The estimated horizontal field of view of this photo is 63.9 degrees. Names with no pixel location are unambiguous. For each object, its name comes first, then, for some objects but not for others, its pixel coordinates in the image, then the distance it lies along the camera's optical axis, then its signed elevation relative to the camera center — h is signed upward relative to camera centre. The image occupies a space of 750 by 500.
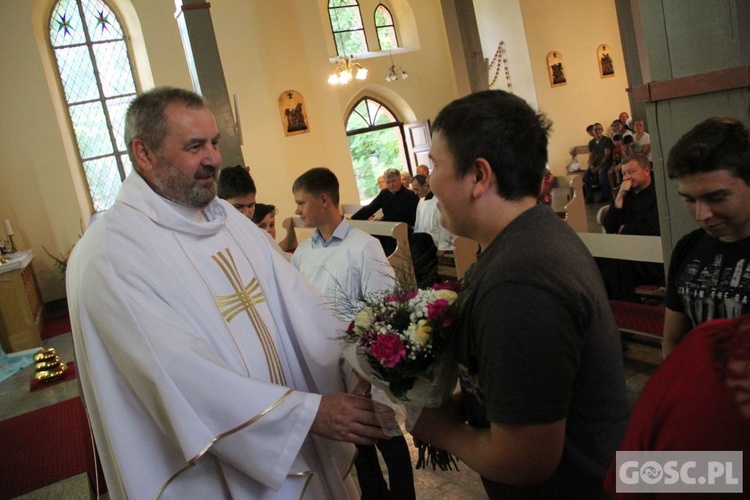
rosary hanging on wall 16.62 +2.06
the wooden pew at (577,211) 6.22 -0.89
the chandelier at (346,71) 13.01 +2.23
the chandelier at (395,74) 15.27 +2.15
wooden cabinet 8.39 -1.03
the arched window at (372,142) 16.09 +0.57
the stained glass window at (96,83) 11.90 +2.73
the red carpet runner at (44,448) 4.01 -1.60
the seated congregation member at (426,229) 6.58 -0.90
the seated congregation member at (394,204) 8.26 -0.58
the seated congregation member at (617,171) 11.87 -1.12
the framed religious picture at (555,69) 16.31 +1.53
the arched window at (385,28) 16.12 +3.51
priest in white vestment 1.65 -0.44
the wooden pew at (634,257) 3.74 -0.91
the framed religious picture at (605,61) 17.56 +1.59
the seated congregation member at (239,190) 3.62 +0.01
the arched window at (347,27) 15.51 +3.61
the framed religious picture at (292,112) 12.37 +1.38
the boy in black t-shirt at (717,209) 1.77 -0.34
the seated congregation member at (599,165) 12.97 -1.02
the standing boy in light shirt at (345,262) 2.96 -0.50
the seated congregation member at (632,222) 4.88 -0.93
